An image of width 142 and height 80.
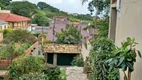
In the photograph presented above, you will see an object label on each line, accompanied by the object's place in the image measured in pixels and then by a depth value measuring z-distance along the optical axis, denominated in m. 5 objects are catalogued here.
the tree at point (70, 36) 13.28
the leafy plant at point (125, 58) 2.79
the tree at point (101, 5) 8.40
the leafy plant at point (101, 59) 4.34
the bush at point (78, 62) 9.73
